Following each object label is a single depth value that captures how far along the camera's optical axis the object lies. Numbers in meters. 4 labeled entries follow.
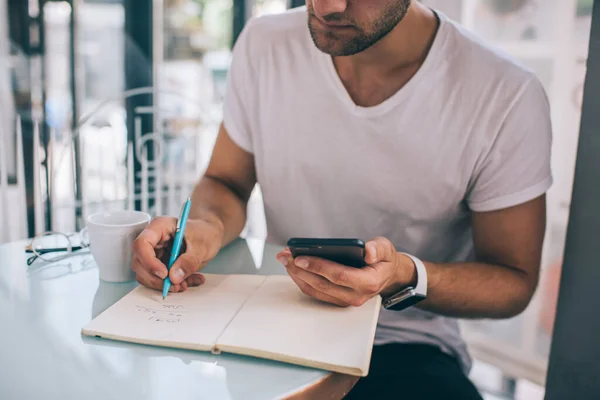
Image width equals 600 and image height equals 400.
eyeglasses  0.99
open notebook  0.66
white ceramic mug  0.87
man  1.04
